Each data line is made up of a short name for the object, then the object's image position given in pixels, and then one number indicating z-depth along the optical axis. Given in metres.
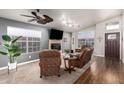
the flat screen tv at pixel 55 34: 2.81
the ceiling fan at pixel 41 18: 2.17
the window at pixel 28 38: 2.49
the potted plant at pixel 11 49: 2.47
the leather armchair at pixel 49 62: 2.23
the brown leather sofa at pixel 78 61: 2.74
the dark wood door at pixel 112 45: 4.93
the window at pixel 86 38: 5.80
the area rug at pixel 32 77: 2.04
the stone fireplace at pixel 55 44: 2.81
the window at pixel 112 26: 4.98
